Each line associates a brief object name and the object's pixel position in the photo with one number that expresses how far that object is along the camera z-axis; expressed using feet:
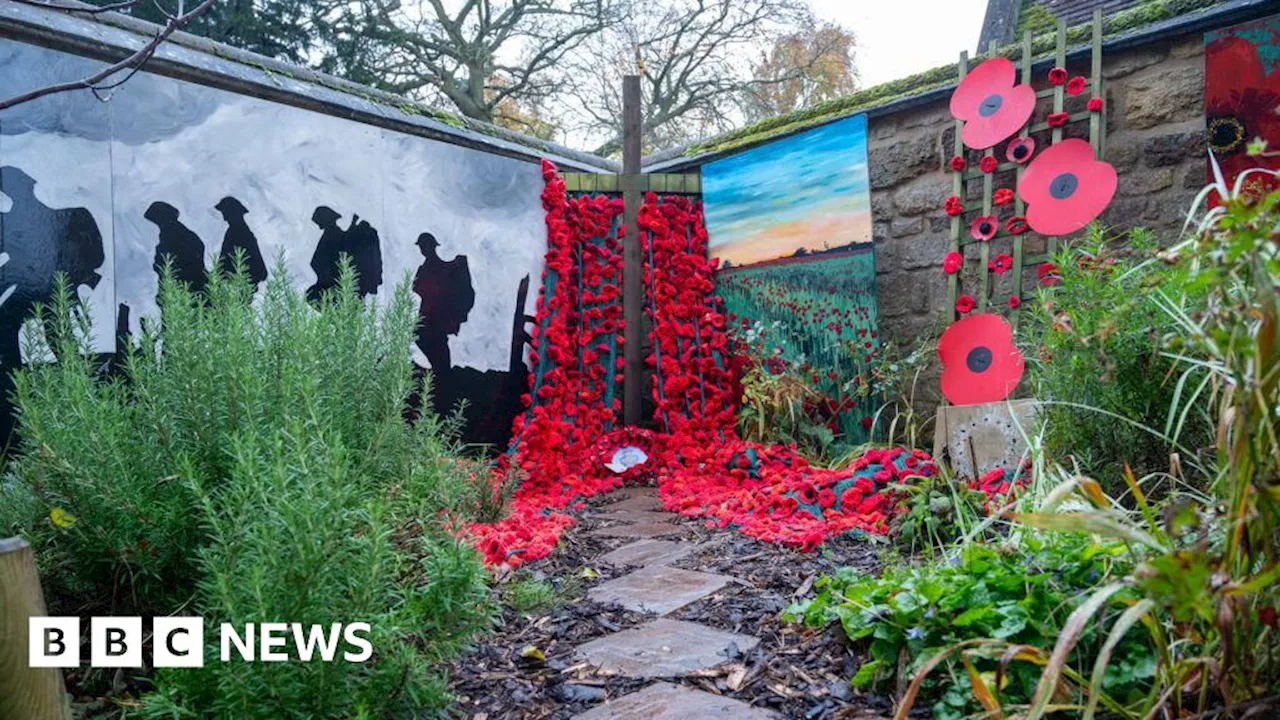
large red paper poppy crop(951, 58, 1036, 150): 12.07
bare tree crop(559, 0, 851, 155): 33.94
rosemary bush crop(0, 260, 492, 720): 3.83
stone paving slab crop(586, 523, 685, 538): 10.51
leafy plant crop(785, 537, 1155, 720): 4.50
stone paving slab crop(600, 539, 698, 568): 9.17
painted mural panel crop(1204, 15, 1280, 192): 10.05
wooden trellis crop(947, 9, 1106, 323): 11.41
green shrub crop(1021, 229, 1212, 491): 6.72
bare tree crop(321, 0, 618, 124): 30.91
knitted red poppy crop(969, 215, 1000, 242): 12.39
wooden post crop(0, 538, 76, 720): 3.36
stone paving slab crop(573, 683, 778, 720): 5.03
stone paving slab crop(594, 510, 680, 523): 11.48
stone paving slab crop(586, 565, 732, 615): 7.48
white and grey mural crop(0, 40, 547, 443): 9.23
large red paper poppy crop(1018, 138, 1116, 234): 11.21
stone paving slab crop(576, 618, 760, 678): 5.89
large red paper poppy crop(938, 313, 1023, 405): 11.66
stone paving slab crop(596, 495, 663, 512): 12.43
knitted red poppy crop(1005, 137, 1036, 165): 12.03
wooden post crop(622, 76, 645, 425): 15.97
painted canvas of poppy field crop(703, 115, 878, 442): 14.10
